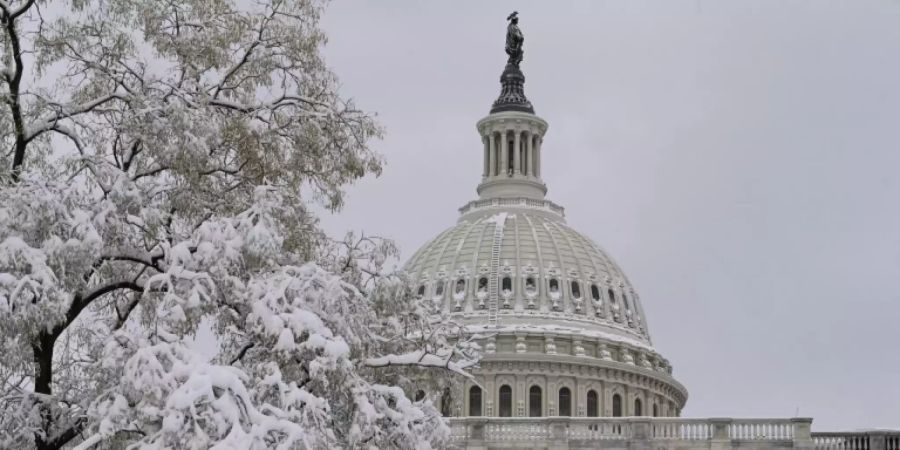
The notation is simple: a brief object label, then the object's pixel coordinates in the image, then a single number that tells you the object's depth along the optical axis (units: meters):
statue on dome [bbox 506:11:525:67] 145.12
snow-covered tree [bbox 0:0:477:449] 22.66
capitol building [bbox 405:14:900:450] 117.94
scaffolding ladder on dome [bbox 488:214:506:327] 122.00
